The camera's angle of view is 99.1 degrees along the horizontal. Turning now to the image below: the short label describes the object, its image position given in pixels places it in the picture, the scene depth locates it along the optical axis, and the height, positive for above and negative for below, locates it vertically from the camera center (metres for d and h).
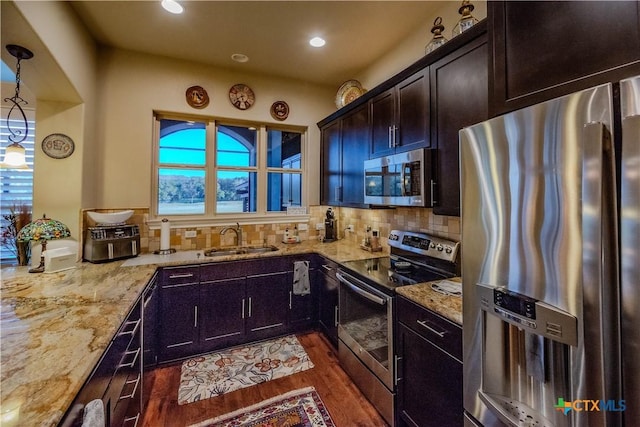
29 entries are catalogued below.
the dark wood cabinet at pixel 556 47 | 0.76 +0.55
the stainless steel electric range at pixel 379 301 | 1.76 -0.61
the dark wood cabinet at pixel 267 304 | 2.67 -0.86
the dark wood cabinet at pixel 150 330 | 1.99 -0.90
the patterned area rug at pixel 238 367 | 2.10 -1.28
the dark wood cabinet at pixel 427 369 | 1.29 -0.80
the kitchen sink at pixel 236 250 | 2.92 -0.35
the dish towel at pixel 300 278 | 2.78 -0.62
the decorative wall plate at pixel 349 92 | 3.09 +1.45
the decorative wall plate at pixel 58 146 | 2.19 +0.60
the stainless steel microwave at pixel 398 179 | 1.87 +0.30
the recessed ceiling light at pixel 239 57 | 2.81 +1.69
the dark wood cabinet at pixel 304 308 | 2.85 -0.95
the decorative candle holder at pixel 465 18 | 1.74 +1.28
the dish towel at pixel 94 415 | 0.84 -0.62
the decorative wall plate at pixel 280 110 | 3.35 +1.34
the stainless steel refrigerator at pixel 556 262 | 0.69 -0.14
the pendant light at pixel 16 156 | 1.75 +0.45
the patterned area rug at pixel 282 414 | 1.77 -1.32
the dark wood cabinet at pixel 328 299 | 2.55 -0.80
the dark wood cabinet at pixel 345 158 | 2.68 +0.66
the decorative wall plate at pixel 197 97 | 2.96 +1.34
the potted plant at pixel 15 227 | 2.10 -0.06
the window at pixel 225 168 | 3.02 +0.60
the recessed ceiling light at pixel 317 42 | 2.54 +1.67
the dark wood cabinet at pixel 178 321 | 2.37 -0.90
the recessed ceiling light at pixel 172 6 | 2.03 +1.62
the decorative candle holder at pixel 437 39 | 1.96 +1.29
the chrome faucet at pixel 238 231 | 3.18 -0.15
